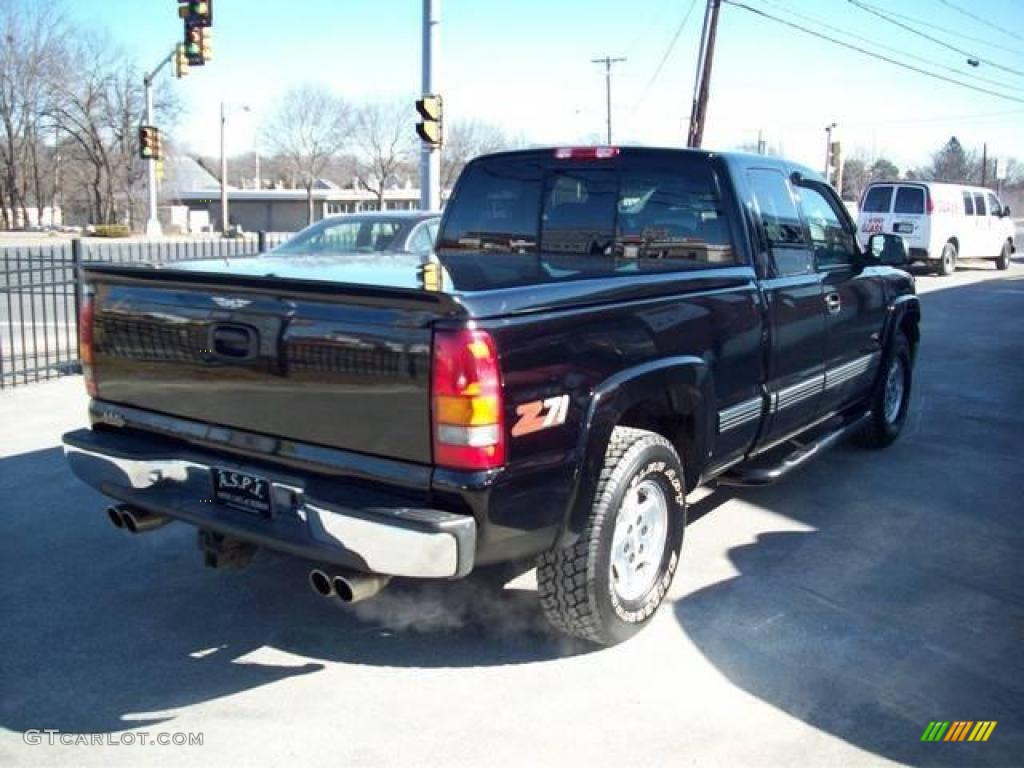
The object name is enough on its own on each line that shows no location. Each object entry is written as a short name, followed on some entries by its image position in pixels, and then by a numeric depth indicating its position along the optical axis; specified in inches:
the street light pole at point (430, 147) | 513.3
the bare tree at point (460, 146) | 3024.1
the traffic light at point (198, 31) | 717.9
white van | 882.8
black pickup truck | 119.3
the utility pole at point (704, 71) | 954.7
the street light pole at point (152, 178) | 1057.9
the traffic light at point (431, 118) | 529.7
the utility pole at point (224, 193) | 2265.0
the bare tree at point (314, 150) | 2945.4
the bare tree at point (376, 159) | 2967.5
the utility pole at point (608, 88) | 2247.2
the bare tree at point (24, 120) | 2288.4
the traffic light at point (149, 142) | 1090.4
